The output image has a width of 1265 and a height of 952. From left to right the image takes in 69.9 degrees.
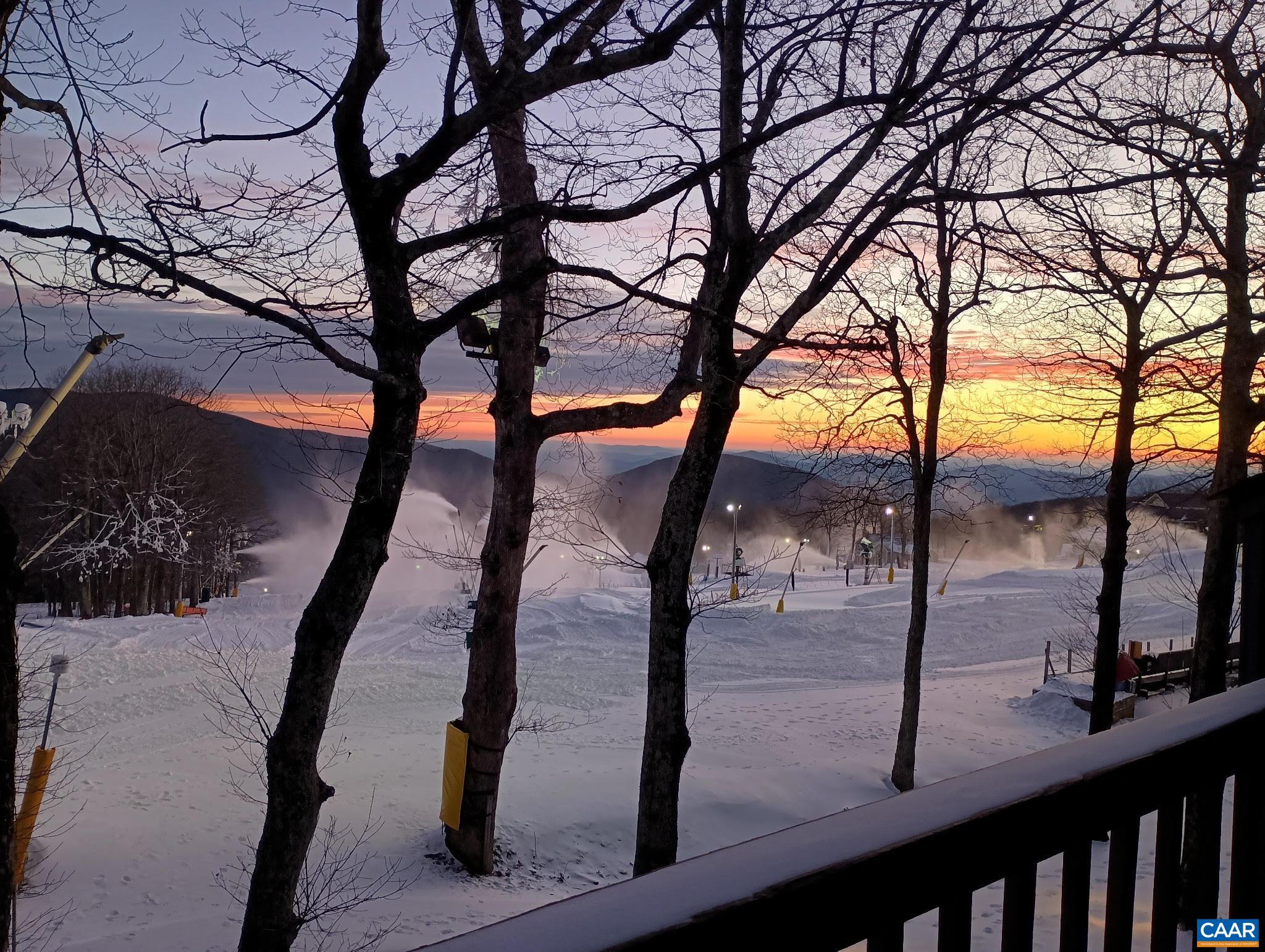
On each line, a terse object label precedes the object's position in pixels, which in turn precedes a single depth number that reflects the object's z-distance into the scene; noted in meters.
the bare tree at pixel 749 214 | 6.90
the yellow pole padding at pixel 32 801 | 8.23
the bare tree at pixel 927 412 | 13.29
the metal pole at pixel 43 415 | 6.42
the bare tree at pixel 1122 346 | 10.73
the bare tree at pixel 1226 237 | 8.77
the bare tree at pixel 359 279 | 4.92
